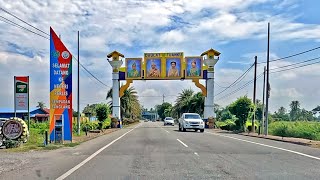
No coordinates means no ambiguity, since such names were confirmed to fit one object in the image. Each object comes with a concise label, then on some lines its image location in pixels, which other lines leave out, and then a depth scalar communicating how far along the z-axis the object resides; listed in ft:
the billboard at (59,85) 49.00
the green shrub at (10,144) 43.12
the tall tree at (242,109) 92.80
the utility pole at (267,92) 76.93
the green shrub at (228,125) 106.80
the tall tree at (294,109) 261.32
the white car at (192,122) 88.04
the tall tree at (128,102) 184.02
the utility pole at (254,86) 92.44
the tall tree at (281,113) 254.08
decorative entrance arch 124.27
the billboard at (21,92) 52.61
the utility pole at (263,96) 80.51
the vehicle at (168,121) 168.58
